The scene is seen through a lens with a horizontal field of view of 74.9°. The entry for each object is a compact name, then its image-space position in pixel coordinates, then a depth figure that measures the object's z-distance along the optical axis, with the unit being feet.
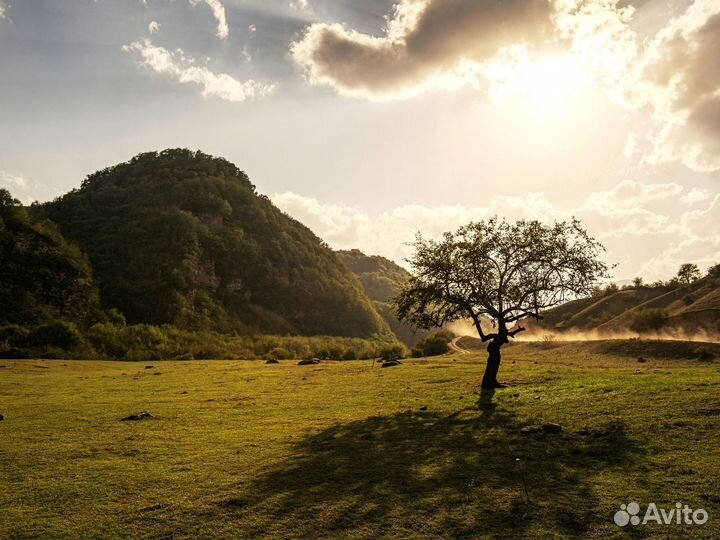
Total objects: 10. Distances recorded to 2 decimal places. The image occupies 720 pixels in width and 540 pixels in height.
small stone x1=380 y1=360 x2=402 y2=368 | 154.36
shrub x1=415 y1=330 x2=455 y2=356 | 241.14
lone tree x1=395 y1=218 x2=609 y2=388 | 84.58
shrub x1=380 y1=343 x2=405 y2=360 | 254.12
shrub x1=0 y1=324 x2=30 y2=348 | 195.72
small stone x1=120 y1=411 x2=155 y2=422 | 65.03
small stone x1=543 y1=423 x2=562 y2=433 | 50.80
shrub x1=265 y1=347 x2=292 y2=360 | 253.65
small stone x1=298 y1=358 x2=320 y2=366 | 180.45
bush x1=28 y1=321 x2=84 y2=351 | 202.08
